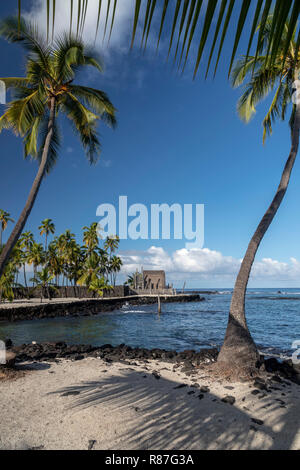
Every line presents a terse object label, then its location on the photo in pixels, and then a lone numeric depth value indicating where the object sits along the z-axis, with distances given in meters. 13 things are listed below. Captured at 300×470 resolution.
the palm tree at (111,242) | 71.19
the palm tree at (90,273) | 51.34
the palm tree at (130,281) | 80.41
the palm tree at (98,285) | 50.66
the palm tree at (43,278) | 44.00
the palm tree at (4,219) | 48.66
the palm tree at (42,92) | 9.51
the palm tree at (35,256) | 51.16
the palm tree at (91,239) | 59.25
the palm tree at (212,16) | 0.99
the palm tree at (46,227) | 57.94
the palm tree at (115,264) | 72.19
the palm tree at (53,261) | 53.22
